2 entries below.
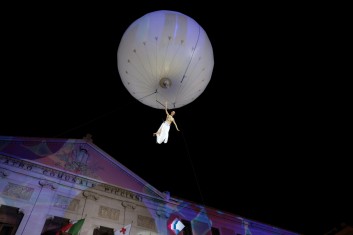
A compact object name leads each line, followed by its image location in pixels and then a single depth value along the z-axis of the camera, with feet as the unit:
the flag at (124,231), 37.35
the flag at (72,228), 32.15
